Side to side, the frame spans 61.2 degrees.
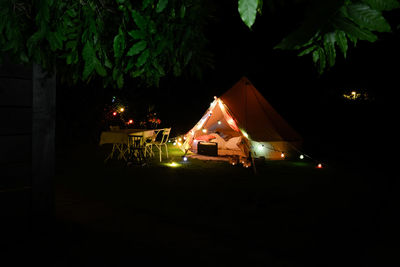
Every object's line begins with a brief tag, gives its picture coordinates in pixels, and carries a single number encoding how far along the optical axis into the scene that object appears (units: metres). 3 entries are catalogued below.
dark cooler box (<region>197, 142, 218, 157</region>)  9.47
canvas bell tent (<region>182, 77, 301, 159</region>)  8.86
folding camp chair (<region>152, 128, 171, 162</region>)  8.42
